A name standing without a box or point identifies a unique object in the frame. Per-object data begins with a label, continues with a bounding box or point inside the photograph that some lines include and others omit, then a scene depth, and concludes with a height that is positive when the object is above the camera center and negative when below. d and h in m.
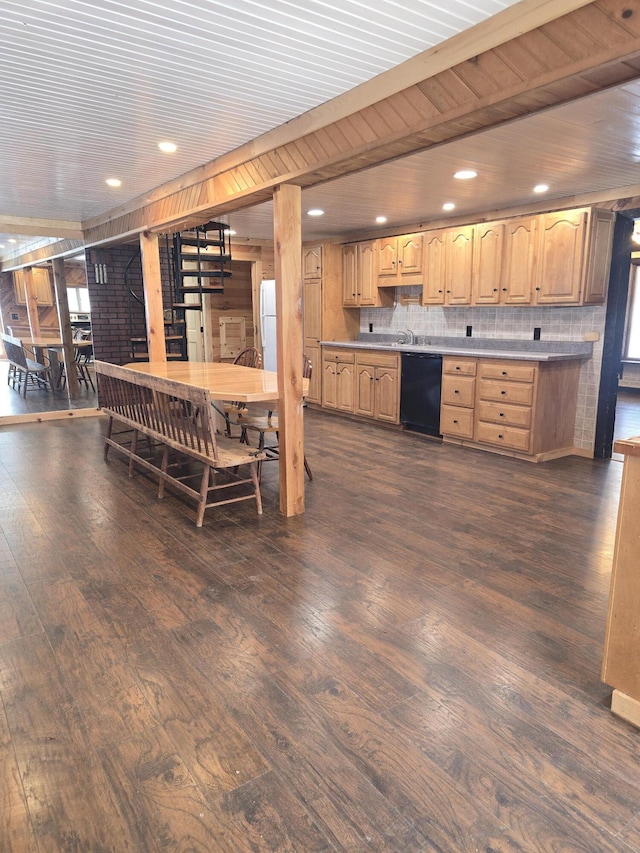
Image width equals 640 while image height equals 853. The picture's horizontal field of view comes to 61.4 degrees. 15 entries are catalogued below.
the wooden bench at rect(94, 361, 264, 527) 3.29 -0.76
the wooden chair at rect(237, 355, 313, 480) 3.94 -0.80
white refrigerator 7.62 -0.11
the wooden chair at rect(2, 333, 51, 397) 7.75 -0.73
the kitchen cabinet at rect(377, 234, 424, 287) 5.96 +0.60
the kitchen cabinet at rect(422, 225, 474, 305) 5.39 +0.47
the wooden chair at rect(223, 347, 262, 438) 4.41 -0.75
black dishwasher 5.50 -0.80
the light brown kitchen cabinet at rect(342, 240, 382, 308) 6.59 +0.47
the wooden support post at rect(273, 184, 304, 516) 3.29 -0.15
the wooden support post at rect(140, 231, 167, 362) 5.36 +0.23
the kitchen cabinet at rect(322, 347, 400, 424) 6.03 -0.81
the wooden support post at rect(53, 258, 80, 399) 7.38 -0.11
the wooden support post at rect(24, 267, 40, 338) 8.45 +0.24
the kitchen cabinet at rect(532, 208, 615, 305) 4.46 +0.46
